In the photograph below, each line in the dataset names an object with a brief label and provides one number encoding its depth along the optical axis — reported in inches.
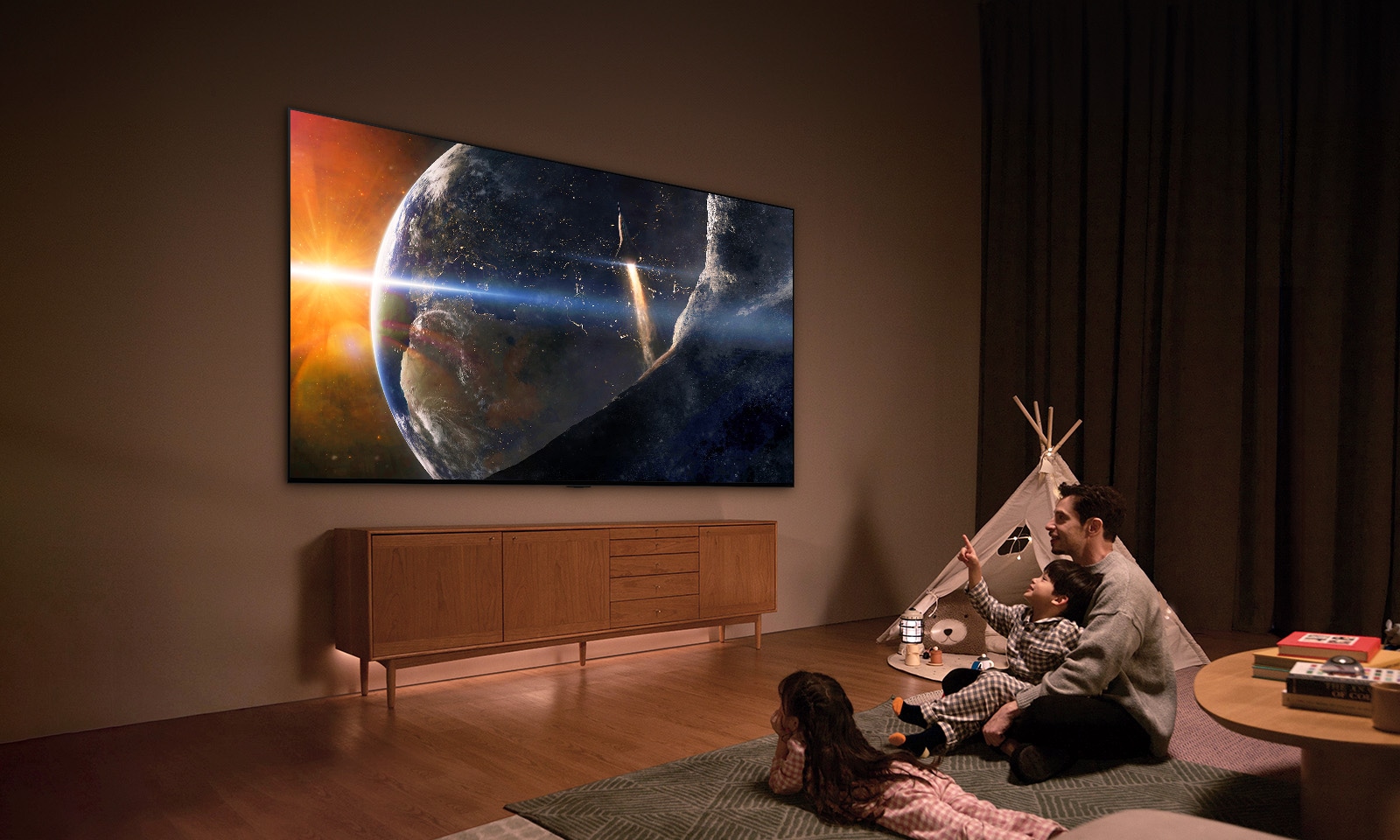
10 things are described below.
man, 99.0
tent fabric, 177.2
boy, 107.2
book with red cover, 93.5
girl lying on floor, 82.8
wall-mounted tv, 142.8
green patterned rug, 87.2
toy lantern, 163.5
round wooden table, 71.9
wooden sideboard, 133.7
